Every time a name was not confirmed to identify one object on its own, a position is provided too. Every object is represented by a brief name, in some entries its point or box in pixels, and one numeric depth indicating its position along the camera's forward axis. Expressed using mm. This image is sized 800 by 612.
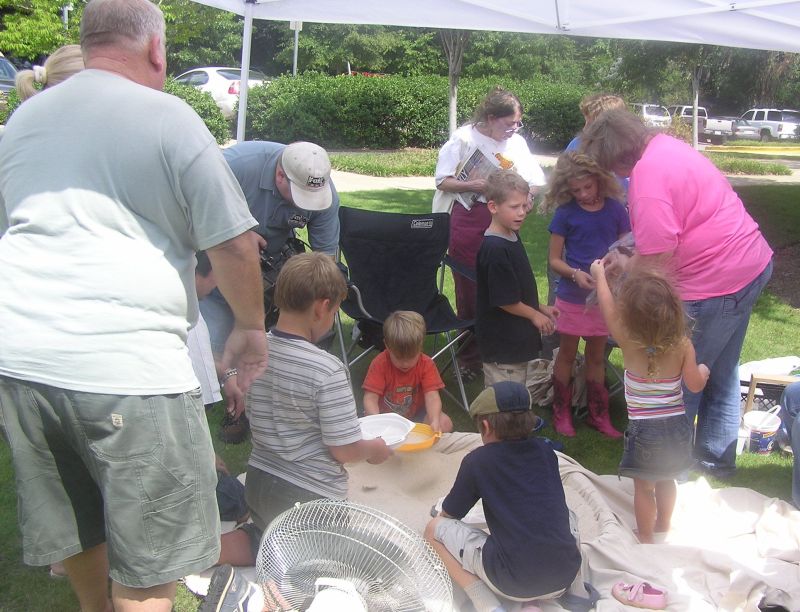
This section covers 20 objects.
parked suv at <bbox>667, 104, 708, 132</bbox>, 32750
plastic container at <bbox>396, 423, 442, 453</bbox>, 3666
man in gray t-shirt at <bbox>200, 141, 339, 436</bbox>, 3615
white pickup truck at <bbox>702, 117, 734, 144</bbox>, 33000
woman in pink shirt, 3094
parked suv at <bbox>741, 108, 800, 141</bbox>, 33969
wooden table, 4164
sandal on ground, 2686
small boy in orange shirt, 3922
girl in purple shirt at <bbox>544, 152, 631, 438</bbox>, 4043
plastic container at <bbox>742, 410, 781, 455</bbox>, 3967
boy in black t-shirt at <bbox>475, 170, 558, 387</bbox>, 3891
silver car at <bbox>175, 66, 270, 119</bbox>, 19203
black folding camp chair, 4707
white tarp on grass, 2787
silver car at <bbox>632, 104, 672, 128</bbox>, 30814
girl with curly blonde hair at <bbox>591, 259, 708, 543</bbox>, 2936
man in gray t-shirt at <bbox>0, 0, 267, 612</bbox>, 1770
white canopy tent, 4637
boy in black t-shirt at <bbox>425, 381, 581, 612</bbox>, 2496
